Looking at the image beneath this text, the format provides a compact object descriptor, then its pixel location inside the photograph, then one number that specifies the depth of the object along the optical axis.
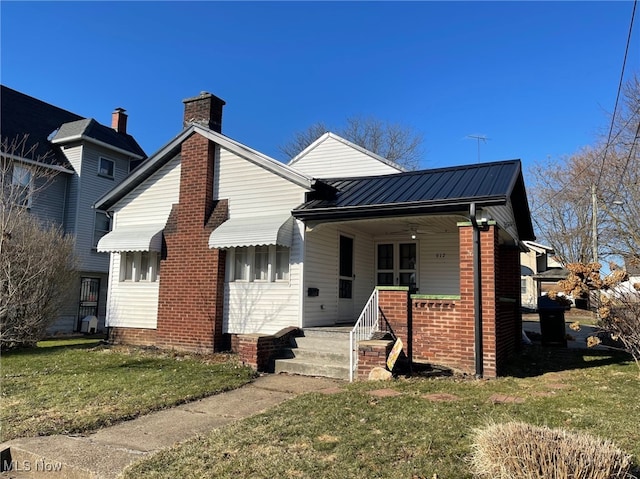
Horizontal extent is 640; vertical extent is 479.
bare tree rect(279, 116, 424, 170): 35.47
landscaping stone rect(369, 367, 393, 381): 7.57
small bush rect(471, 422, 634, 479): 2.94
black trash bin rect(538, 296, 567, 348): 11.75
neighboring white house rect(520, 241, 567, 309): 34.22
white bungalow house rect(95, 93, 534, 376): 8.28
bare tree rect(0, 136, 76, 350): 10.94
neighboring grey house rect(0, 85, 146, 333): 20.58
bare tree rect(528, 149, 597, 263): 29.05
